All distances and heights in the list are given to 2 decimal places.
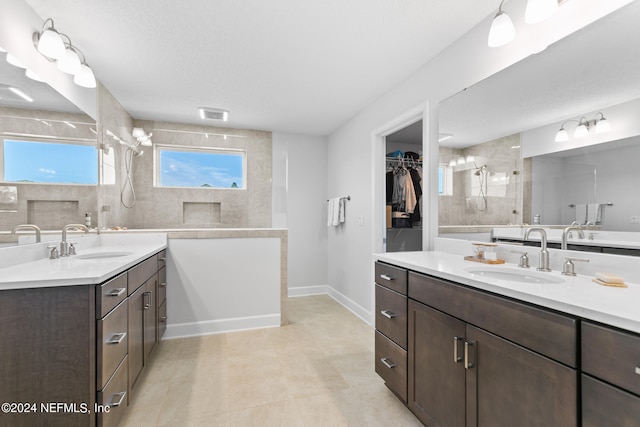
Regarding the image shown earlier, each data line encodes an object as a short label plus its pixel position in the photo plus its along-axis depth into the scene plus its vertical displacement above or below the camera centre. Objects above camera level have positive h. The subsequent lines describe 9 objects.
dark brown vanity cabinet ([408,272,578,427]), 0.92 -0.56
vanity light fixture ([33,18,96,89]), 1.67 +0.93
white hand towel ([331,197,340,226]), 3.88 +0.00
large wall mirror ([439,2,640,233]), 1.23 +0.41
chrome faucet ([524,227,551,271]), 1.41 -0.21
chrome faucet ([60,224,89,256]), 1.94 -0.22
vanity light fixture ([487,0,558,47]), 1.33 +0.91
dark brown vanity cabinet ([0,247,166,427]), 1.18 -0.59
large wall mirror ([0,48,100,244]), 1.56 +0.35
